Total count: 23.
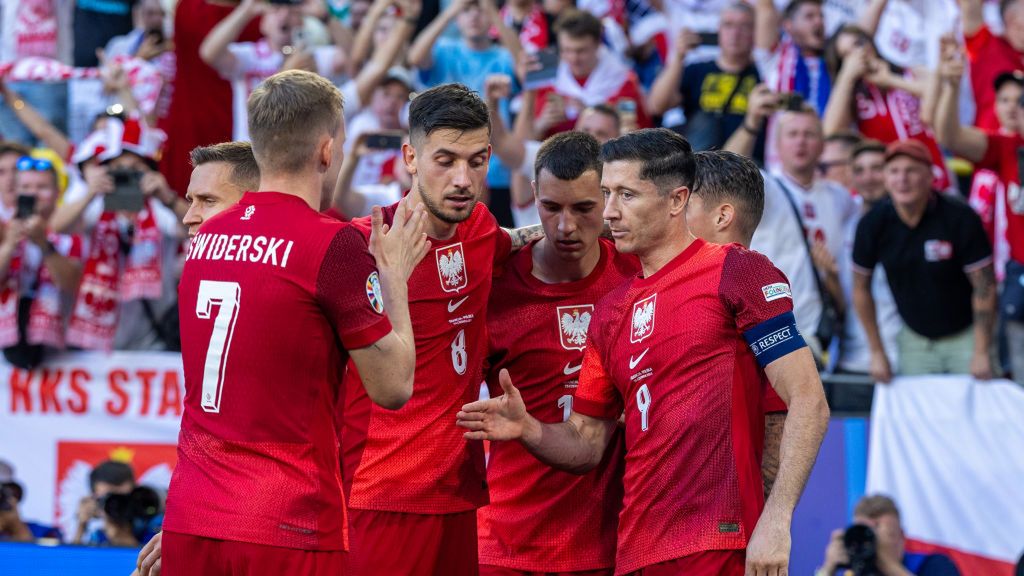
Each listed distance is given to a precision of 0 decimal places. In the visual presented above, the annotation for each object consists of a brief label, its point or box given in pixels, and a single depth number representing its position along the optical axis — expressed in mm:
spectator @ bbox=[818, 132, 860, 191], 20969
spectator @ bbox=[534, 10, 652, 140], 21656
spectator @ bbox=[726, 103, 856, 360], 18687
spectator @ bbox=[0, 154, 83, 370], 20047
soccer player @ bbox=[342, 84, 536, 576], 10773
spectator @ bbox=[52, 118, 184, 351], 20172
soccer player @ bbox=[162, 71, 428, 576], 8609
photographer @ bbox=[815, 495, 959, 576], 15367
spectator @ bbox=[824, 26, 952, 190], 21437
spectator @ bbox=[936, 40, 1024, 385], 18422
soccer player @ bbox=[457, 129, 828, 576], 9453
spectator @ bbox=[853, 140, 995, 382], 18375
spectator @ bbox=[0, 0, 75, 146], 25656
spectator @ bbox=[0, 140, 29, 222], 21172
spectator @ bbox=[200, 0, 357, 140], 22000
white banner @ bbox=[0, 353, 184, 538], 19828
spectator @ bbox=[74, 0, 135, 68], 25734
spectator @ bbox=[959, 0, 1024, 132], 21297
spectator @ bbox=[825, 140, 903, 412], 18312
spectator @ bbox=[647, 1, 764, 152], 21672
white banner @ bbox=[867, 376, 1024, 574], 17219
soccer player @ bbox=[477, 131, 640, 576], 11484
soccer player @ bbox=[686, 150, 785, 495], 11234
